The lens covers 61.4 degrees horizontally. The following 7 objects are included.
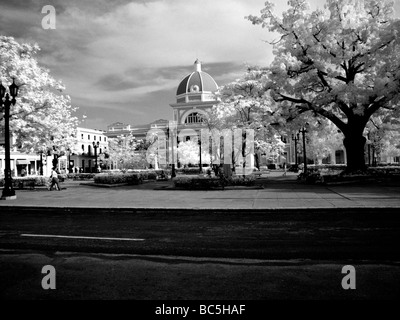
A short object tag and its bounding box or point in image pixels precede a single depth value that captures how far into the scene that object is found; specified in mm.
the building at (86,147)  94812
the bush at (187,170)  54894
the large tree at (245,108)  27062
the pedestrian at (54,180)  24188
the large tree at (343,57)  21000
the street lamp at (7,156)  17594
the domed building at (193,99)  102300
